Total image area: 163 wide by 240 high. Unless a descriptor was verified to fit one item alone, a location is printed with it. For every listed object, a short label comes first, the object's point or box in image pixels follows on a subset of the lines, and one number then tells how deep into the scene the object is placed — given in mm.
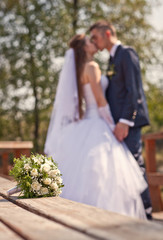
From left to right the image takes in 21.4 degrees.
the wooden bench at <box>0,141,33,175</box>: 6696
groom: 4781
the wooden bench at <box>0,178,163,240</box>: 1220
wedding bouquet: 2400
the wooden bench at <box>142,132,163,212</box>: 6203
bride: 4387
